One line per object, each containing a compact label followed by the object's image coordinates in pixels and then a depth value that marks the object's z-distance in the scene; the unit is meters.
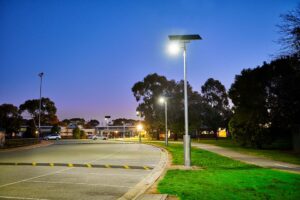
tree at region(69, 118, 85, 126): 188.70
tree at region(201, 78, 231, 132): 85.28
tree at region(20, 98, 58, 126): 116.00
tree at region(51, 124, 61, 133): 96.44
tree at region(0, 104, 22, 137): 82.62
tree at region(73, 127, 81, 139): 92.00
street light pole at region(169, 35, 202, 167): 15.12
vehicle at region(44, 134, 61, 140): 79.88
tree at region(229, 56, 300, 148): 31.59
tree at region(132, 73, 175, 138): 70.06
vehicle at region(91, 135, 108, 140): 81.99
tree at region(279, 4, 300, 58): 21.73
